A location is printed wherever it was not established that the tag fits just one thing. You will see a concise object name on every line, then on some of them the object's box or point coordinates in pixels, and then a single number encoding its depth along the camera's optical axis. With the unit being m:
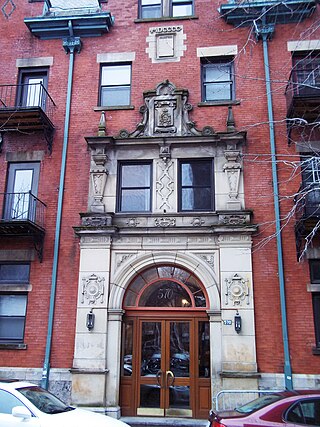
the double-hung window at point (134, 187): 13.52
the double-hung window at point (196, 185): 13.30
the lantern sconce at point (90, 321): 12.16
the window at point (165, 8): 15.48
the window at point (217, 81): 14.41
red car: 6.73
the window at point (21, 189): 13.59
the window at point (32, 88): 14.84
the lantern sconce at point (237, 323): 11.69
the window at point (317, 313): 11.73
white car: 6.98
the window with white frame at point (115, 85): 14.80
